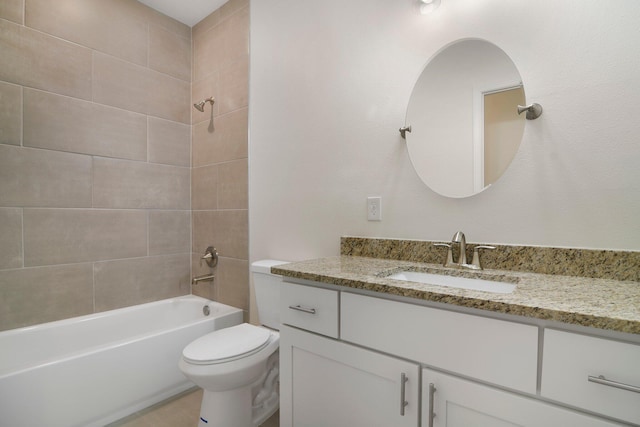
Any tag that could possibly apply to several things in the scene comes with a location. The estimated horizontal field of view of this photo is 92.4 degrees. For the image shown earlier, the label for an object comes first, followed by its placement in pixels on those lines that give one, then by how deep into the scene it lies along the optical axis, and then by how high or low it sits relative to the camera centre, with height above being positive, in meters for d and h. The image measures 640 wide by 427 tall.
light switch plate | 1.54 -0.01
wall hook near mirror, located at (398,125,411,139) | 1.44 +0.36
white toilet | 1.33 -0.73
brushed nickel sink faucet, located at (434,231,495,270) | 1.24 -0.19
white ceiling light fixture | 1.36 +0.90
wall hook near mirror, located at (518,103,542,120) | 1.14 +0.36
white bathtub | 1.38 -0.86
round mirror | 1.21 +0.38
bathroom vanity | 0.66 -0.38
